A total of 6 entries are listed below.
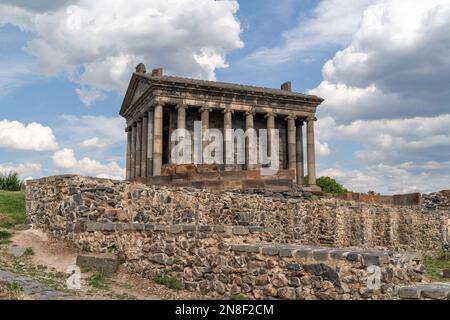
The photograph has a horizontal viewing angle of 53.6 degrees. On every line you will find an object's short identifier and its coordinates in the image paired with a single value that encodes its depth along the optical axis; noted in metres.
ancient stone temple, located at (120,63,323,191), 29.88
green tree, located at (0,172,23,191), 25.98
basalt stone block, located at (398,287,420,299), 4.95
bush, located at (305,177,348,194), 52.56
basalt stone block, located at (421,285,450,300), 4.67
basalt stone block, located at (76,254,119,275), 8.82
